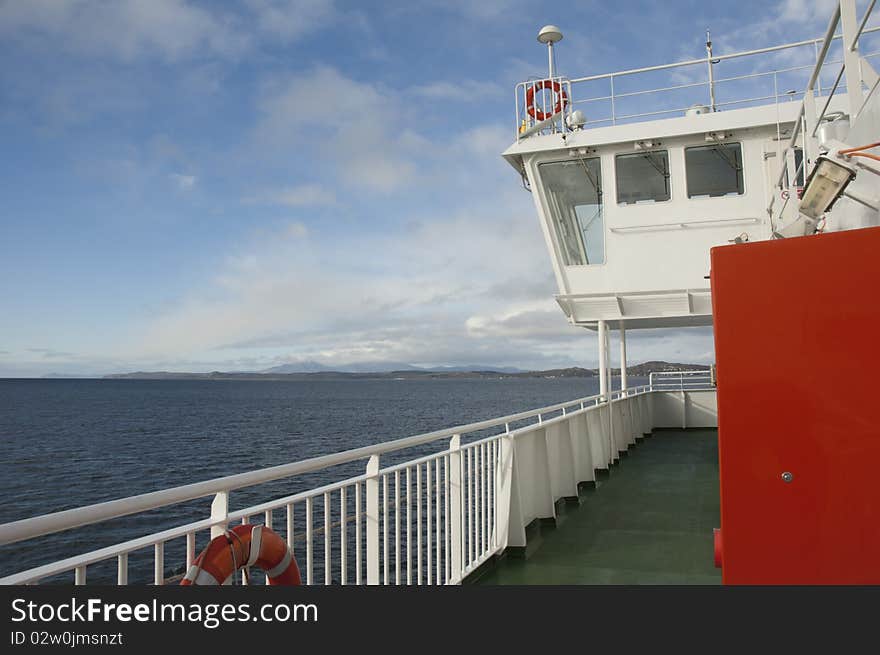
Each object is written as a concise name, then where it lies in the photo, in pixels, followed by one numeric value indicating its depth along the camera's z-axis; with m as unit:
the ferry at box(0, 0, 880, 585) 2.34
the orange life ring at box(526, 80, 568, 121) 11.29
